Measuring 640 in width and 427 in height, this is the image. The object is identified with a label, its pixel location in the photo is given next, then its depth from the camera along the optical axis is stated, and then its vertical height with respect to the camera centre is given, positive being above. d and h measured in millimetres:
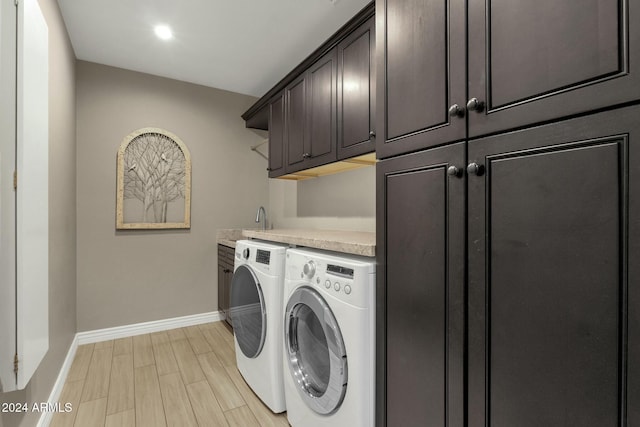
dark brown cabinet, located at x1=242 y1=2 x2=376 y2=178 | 1771 +789
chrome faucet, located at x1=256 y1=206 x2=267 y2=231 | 3403 -11
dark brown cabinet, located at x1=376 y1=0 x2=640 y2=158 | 643 +404
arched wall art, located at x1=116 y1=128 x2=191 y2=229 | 2879 +326
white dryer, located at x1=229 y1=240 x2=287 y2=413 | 1697 -624
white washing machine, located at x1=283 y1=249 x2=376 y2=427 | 1209 -551
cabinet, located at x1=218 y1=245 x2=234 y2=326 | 2945 -626
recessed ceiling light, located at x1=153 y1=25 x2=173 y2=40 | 2242 +1386
